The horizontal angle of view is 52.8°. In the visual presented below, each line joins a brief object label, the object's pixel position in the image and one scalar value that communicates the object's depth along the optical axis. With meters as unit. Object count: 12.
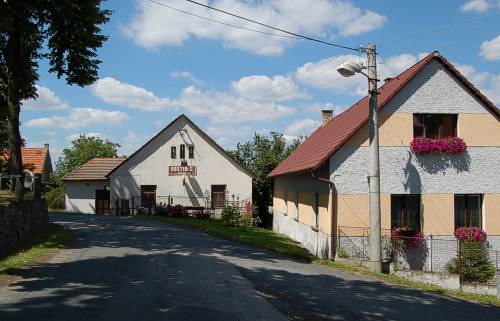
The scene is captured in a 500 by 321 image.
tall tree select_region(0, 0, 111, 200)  19.28
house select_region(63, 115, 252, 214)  37.38
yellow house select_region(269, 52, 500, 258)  17.52
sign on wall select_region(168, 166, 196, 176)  37.66
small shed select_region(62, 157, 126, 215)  41.81
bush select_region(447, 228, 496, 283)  16.48
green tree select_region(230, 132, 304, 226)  39.28
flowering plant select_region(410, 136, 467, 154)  17.80
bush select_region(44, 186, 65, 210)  46.75
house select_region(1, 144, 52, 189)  54.63
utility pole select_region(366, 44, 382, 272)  15.10
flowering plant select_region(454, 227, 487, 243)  17.44
